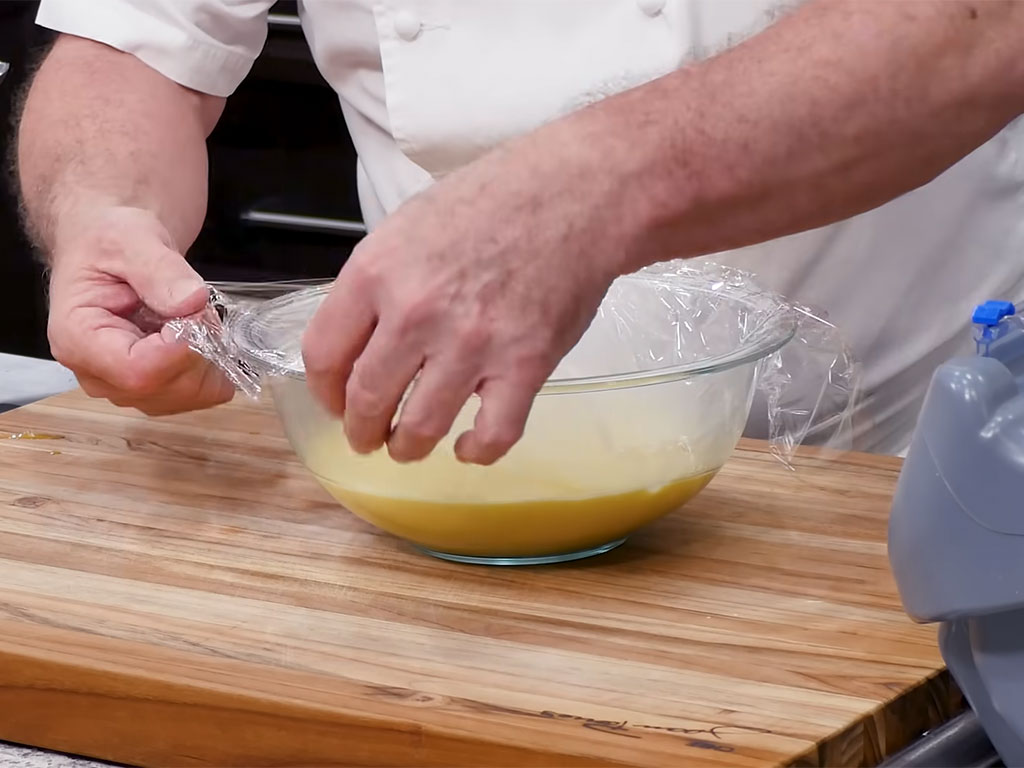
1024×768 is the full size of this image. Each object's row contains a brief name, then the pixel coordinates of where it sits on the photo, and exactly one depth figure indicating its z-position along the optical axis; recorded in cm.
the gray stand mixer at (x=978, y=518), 117
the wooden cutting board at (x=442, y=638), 127
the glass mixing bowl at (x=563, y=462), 139
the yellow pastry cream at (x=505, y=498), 139
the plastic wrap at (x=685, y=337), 148
